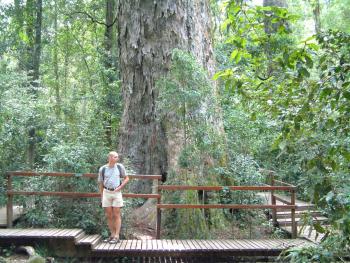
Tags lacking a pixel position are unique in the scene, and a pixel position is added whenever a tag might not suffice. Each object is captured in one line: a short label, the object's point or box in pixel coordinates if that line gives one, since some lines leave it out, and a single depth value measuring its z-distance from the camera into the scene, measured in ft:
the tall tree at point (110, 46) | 47.57
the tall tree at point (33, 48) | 40.91
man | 24.38
